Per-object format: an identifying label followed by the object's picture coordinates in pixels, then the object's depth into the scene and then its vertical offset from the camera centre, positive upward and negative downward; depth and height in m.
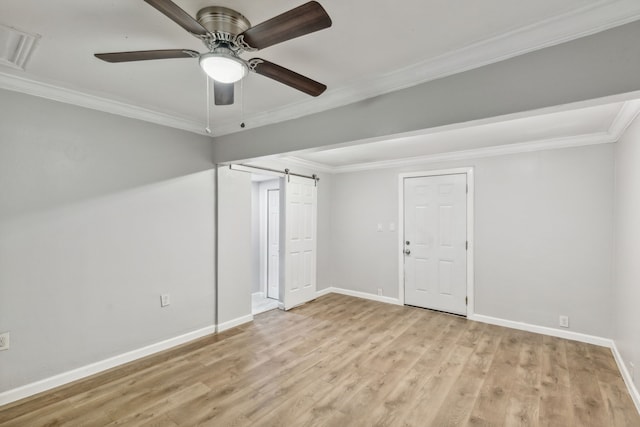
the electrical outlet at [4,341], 2.17 -0.95
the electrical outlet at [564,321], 3.43 -1.26
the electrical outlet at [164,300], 3.08 -0.92
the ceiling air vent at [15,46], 1.68 +1.01
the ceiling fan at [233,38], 1.18 +0.78
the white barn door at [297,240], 4.47 -0.43
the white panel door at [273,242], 5.15 -0.52
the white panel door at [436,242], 4.18 -0.43
